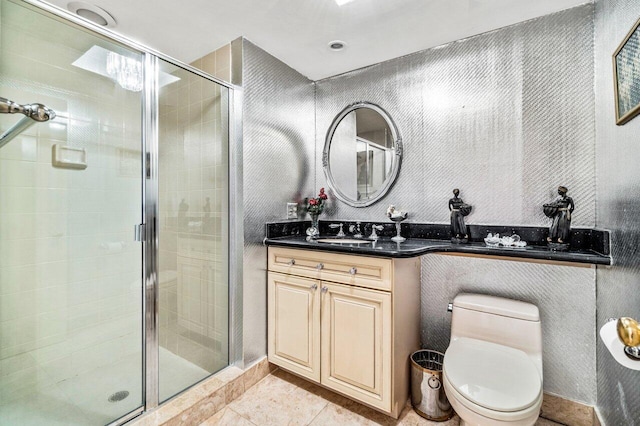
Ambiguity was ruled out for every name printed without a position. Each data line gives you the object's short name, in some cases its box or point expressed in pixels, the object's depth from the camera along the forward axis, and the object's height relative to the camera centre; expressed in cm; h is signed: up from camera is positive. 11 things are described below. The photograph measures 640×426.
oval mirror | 225 +47
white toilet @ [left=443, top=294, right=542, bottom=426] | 113 -70
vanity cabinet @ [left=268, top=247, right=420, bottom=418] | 157 -64
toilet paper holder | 63 -26
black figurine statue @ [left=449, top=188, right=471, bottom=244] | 189 -4
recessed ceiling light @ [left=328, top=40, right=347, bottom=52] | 201 +116
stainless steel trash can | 163 -102
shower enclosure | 140 -5
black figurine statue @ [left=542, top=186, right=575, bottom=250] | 159 -4
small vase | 226 -12
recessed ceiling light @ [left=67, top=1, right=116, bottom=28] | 164 +116
